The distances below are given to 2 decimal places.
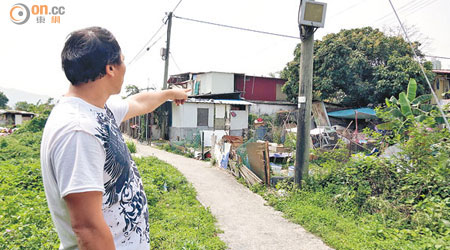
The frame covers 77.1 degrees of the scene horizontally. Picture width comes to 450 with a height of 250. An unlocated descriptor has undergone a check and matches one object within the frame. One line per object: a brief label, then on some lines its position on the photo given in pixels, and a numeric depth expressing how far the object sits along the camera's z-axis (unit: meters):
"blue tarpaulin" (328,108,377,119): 18.64
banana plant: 5.43
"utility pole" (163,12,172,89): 16.20
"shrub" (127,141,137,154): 12.88
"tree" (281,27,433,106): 18.16
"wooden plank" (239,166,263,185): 7.11
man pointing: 1.05
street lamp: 6.20
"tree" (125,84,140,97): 31.40
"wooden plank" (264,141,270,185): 6.61
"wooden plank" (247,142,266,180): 6.85
